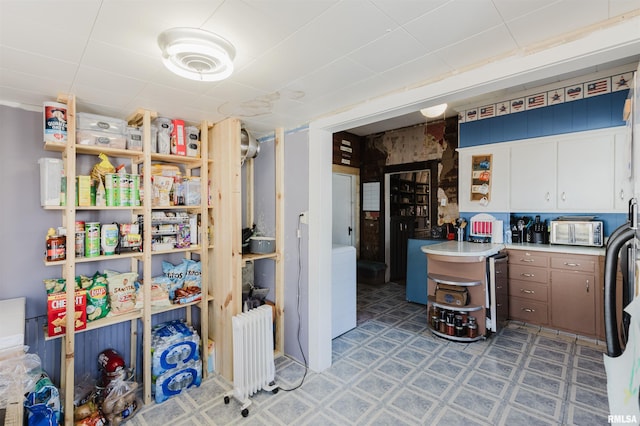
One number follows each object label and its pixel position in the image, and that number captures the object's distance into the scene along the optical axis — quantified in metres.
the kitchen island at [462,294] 3.08
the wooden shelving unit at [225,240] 2.45
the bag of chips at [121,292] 2.21
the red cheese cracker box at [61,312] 1.90
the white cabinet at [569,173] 3.12
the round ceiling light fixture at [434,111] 3.19
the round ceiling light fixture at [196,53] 1.27
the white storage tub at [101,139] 2.05
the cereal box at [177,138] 2.42
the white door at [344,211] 5.45
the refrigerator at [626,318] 0.55
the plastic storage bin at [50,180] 1.93
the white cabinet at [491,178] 3.79
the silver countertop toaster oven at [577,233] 3.20
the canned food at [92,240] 2.08
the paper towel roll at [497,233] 3.71
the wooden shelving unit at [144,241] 1.93
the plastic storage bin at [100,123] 2.05
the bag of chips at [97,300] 2.09
